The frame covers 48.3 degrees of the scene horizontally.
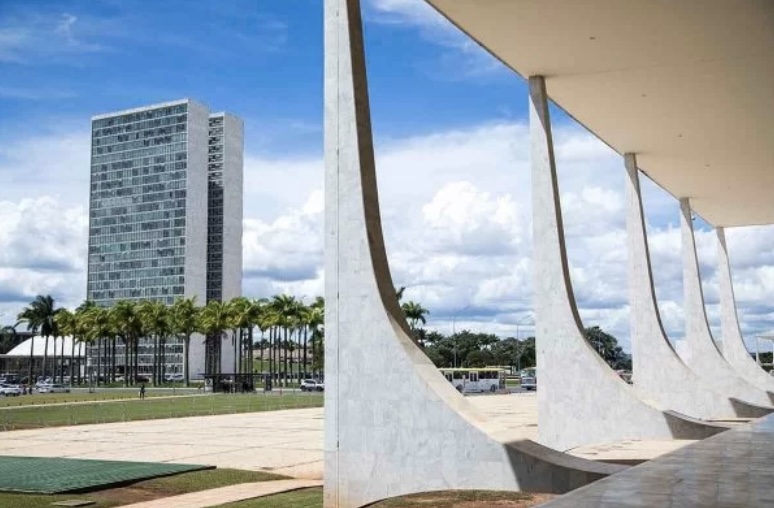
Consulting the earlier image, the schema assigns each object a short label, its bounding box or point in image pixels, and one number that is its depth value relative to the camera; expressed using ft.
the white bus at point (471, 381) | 205.98
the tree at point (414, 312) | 279.08
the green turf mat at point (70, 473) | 48.69
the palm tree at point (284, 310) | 279.49
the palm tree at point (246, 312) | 287.69
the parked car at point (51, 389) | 236.63
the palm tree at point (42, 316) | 328.90
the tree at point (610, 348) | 405.78
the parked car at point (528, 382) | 224.12
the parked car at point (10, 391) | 208.54
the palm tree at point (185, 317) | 303.48
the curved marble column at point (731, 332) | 123.44
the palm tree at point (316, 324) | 279.49
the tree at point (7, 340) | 424.87
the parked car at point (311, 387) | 216.95
